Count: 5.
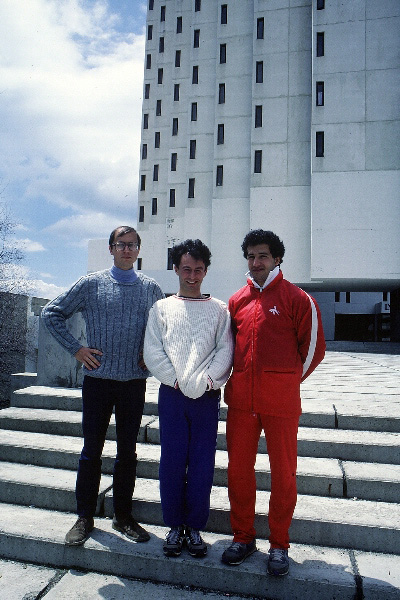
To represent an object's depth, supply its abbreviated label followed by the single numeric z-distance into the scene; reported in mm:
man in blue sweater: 2613
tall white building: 20984
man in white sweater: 2434
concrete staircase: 2361
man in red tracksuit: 2359
